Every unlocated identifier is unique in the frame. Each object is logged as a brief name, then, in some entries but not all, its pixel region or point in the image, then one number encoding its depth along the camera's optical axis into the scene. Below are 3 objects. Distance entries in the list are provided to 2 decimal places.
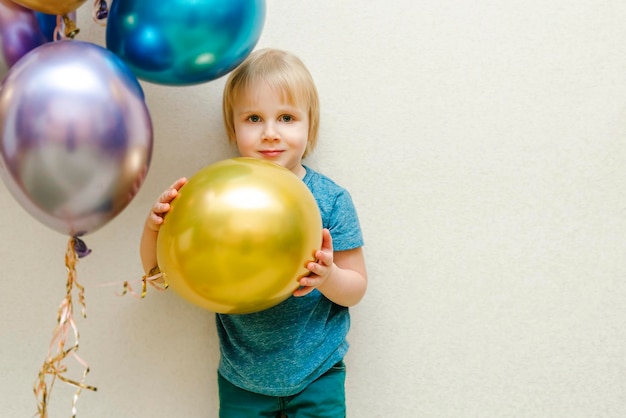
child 0.97
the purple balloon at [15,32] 0.78
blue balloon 0.75
